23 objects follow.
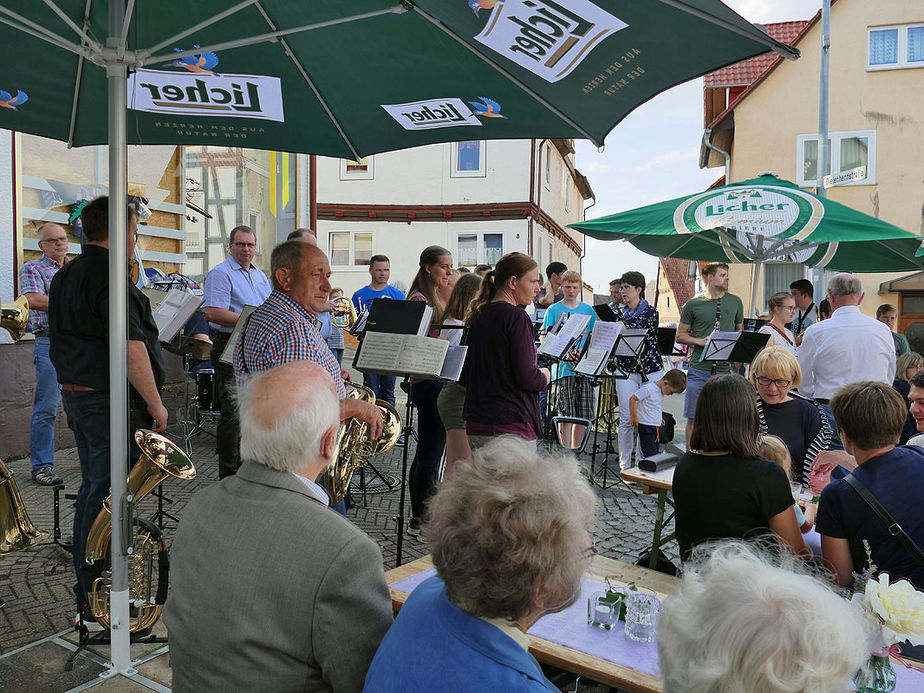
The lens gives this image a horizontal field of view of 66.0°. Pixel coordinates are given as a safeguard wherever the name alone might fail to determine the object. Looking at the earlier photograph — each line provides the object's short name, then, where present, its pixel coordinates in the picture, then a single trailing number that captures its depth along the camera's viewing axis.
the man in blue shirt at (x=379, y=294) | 7.06
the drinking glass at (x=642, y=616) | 2.11
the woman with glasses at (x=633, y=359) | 6.82
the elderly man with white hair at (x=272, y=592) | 1.54
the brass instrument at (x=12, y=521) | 3.51
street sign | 8.32
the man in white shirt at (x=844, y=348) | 5.43
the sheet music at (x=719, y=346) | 6.26
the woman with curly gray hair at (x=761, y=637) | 1.10
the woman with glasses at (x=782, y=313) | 6.86
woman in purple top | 4.08
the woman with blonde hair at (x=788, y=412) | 4.16
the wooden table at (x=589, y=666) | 1.85
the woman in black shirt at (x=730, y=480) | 2.81
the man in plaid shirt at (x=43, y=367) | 5.70
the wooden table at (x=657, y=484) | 3.89
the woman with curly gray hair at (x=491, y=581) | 1.32
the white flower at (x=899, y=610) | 1.60
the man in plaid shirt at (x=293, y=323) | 3.22
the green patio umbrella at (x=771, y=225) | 5.59
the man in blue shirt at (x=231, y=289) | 5.61
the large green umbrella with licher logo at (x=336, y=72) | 2.75
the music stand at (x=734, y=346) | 6.12
